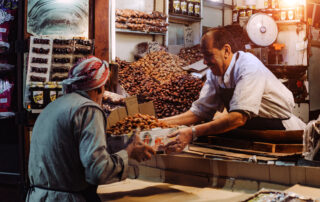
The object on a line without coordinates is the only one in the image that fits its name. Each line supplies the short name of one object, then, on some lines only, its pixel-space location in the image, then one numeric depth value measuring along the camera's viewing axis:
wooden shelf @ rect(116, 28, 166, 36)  7.53
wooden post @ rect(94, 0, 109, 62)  3.77
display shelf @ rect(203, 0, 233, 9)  10.51
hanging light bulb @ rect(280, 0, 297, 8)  8.70
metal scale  8.09
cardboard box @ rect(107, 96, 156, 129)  2.89
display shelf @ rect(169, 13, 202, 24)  8.96
